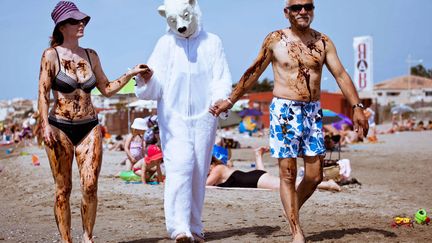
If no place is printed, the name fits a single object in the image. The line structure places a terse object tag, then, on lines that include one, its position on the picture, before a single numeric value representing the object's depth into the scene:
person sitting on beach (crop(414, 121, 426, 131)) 38.92
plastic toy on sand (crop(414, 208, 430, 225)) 7.10
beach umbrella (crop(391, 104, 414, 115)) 45.16
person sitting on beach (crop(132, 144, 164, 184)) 11.56
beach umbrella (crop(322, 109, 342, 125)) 19.78
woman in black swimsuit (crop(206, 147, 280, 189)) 10.38
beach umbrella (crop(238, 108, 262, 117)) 36.54
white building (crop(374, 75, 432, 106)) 77.36
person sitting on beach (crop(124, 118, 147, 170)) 13.57
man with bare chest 6.03
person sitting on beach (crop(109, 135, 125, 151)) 25.77
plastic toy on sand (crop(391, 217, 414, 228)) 7.00
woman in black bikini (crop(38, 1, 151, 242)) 5.95
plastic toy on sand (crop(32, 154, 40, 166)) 18.52
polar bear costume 6.10
